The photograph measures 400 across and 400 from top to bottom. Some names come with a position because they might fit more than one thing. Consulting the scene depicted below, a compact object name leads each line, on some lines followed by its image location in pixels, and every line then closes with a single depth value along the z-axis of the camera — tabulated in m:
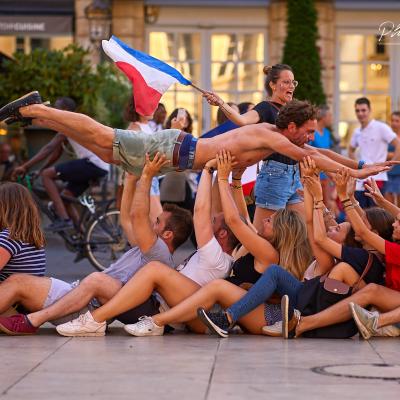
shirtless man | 8.87
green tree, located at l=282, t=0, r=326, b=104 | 23.36
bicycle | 13.23
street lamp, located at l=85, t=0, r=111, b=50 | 24.34
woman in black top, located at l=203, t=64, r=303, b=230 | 9.98
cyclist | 13.40
